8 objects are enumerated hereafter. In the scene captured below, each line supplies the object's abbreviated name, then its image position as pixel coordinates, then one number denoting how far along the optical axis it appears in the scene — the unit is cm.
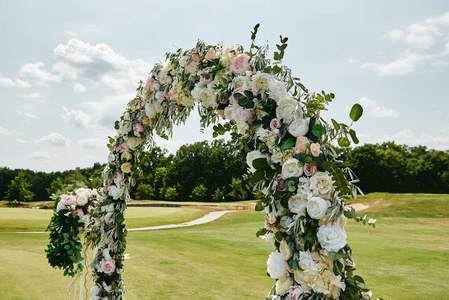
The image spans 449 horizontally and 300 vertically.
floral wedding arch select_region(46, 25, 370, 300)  220
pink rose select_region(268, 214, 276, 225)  241
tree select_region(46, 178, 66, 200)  4907
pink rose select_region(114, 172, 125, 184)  417
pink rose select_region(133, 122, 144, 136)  402
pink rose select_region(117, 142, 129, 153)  419
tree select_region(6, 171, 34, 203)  4734
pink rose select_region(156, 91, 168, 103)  372
